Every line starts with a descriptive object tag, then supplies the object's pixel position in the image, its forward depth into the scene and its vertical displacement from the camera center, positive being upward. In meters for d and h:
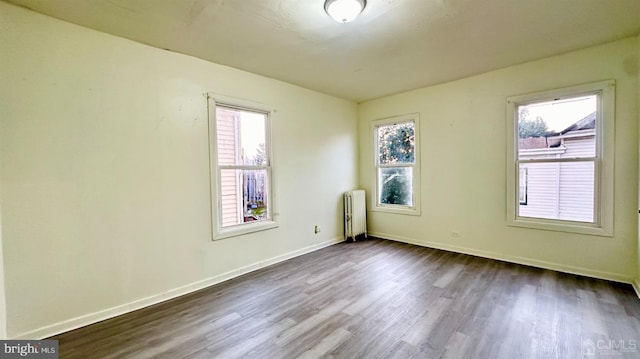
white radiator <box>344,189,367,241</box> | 4.77 -0.74
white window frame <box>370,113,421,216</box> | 4.46 +0.01
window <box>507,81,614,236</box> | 2.97 +0.12
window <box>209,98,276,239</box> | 3.19 +0.07
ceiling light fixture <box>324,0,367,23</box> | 1.99 +1.25
